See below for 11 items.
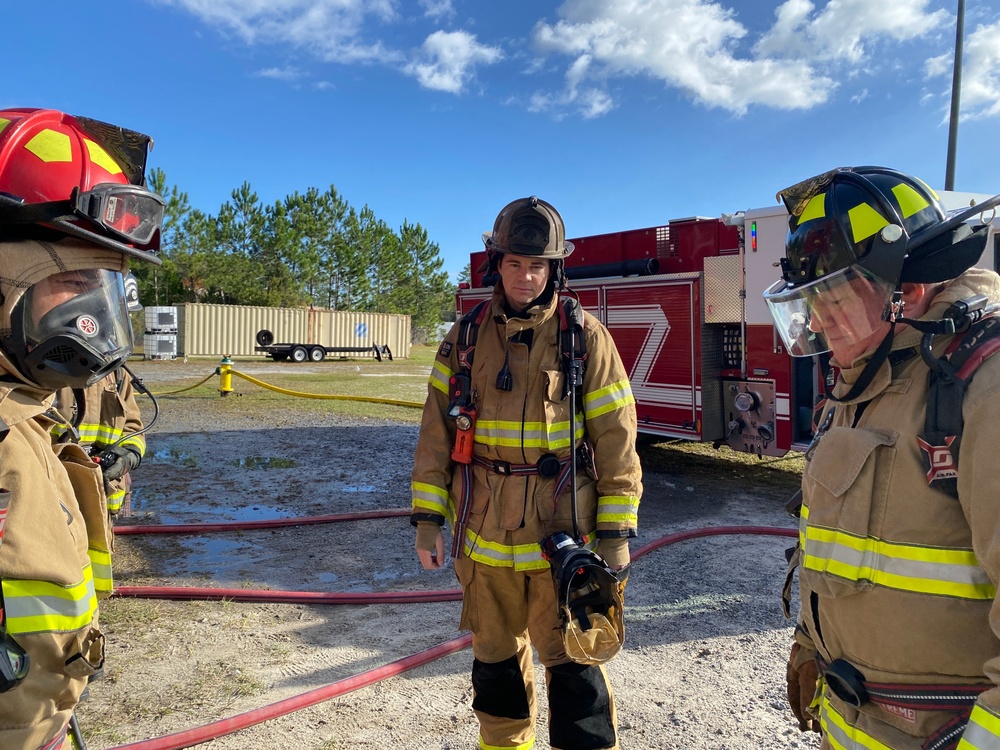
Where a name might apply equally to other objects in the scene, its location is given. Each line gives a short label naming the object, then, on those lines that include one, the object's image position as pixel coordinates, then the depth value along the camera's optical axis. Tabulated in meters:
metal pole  9.80
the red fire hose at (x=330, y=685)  2.46
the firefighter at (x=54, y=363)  1.17
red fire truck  5.90
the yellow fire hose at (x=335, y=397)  12.48
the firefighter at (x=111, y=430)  3.50
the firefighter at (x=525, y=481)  2.24
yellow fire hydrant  13.62
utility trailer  26.30
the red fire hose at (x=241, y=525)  4.95
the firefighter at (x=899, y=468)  1.17
